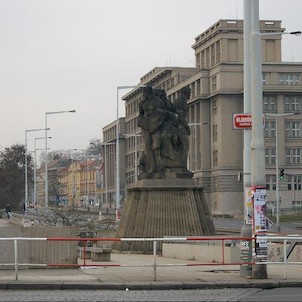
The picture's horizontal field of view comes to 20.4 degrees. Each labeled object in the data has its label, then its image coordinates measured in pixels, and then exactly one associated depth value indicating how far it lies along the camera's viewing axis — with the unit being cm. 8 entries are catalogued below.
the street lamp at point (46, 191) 8319
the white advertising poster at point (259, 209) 2017
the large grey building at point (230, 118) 12019
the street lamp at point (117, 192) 6169
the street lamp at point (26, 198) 9700
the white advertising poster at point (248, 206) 2094
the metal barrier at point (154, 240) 2011
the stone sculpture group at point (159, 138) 3762
